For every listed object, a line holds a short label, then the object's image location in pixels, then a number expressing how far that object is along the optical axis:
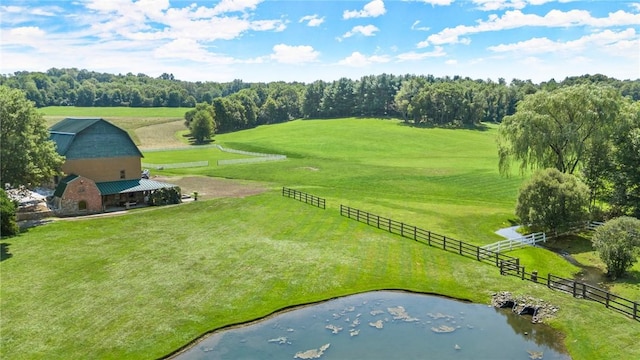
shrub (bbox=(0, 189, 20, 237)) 34.25
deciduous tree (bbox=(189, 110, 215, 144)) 118.88
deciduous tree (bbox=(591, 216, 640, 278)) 28.44
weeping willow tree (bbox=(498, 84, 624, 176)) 41.09
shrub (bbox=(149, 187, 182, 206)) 47.09
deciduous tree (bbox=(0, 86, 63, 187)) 37.16
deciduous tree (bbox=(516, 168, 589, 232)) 35.59
